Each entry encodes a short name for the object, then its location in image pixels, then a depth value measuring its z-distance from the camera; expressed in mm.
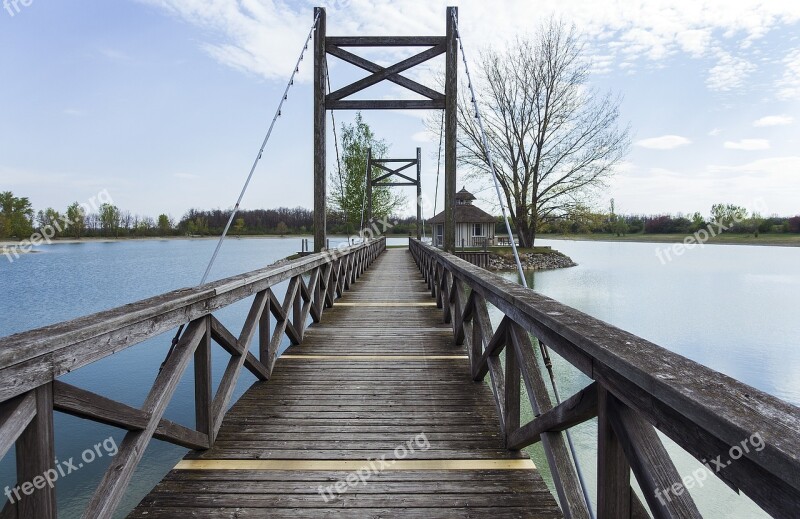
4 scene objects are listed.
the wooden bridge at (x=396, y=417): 887
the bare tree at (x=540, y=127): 21406
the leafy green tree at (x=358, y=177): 27172
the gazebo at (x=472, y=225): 29656
